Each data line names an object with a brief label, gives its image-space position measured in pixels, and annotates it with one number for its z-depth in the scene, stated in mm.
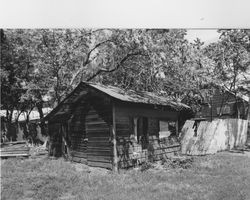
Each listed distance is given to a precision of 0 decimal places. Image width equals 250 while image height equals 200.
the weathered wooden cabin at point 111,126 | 8977
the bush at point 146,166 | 9055
